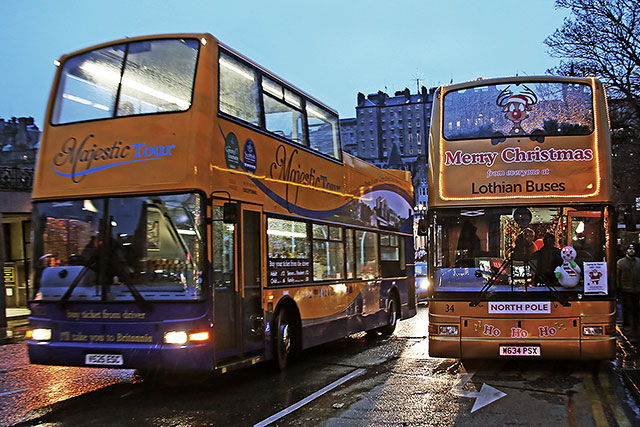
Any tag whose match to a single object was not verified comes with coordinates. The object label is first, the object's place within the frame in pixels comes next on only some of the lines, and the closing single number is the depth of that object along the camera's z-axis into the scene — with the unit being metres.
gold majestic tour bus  7.92
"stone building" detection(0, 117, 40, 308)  21.36
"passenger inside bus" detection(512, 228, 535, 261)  9.19
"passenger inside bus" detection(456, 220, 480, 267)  9.41
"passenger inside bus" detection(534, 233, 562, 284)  9.12
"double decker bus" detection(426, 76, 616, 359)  9.09
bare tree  25.28
